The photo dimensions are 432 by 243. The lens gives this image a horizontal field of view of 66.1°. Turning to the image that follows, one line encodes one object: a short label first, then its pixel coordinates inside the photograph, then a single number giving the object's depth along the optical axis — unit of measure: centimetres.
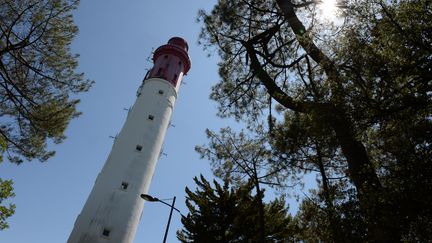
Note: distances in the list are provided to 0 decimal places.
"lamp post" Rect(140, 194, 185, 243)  1475
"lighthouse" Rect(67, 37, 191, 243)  1989
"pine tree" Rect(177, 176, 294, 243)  1591
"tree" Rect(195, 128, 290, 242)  1369
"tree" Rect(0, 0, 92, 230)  1120
